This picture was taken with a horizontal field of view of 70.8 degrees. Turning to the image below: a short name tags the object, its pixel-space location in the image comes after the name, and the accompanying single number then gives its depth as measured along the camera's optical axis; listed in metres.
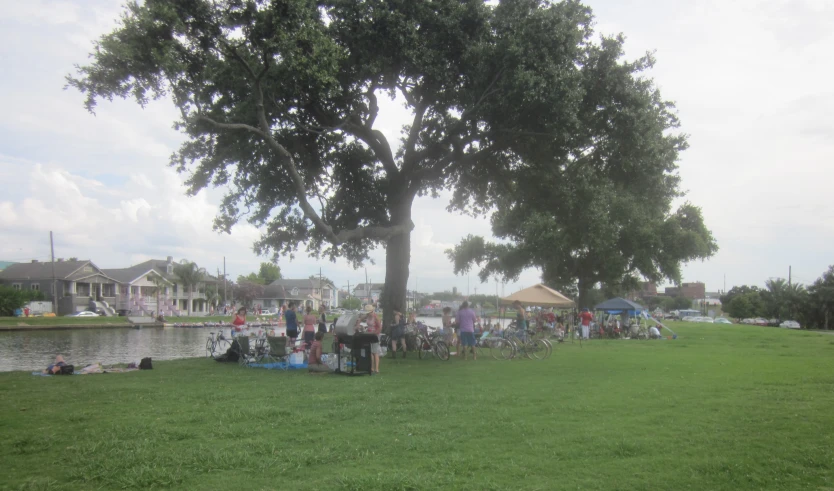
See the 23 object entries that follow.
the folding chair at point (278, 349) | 15.58
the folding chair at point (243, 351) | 16.26
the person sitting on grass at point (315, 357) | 14.66
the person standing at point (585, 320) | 29.27
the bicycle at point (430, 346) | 17.44
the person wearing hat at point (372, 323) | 16.06
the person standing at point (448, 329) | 19.02
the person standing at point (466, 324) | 16.86
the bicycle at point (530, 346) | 17.80
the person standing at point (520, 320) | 20.31
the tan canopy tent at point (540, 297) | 29.45
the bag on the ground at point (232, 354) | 16.84
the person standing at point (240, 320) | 18.17
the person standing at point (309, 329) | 16.73
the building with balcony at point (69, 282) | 69.50
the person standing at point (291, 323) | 19.56
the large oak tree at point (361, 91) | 14.10
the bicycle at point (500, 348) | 17.55
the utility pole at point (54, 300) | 63.65
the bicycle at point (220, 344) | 18.38
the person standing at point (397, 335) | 18.47
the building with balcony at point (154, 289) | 77.38
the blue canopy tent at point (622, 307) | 34.06
